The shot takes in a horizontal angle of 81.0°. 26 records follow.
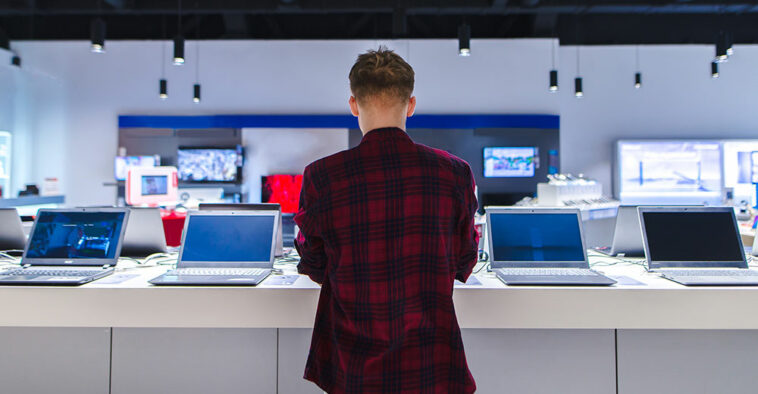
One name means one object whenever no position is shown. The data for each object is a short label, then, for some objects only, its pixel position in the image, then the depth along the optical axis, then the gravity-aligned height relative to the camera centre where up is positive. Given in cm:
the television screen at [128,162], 684 +64
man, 112 -9
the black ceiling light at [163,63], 711 +226
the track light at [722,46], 487 +178
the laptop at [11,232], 253 -17
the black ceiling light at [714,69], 618 +193
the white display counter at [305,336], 171 -59
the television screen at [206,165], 684 +60
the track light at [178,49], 491 +171
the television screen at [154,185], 493 +21
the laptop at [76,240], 208 -17
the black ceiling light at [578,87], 635 +171
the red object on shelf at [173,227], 447 -24
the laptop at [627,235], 235 -16
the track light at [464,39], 481 +181
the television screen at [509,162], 705 +70
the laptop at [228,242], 204 -18
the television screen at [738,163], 706 +70
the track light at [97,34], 438 +167
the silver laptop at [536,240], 202 -16
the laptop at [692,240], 203 -15
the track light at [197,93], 653 +164
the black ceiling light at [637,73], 674 +207
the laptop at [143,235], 242 -17
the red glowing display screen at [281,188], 692 +26
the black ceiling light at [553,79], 616 +176
